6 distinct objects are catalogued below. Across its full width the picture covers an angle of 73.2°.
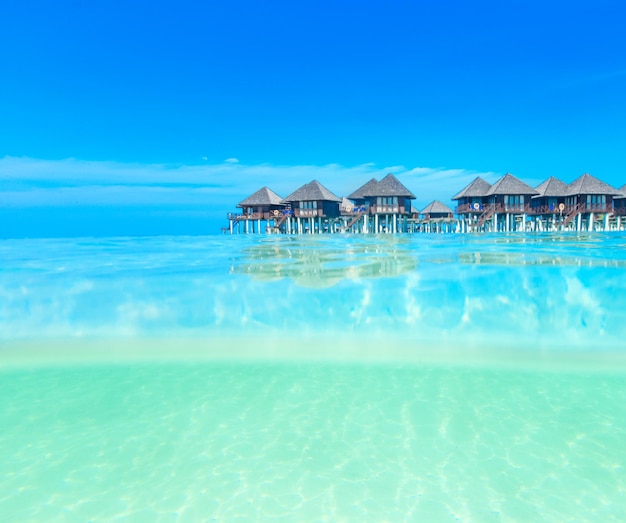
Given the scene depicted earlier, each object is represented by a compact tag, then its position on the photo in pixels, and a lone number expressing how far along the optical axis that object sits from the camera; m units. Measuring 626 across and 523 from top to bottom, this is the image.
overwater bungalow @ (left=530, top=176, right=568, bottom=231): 42.81
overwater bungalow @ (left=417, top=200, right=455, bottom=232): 58.16
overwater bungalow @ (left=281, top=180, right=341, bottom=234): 42.53
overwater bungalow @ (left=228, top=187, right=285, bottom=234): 46.12
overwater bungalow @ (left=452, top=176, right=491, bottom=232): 42.19
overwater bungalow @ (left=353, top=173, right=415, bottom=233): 39.25
